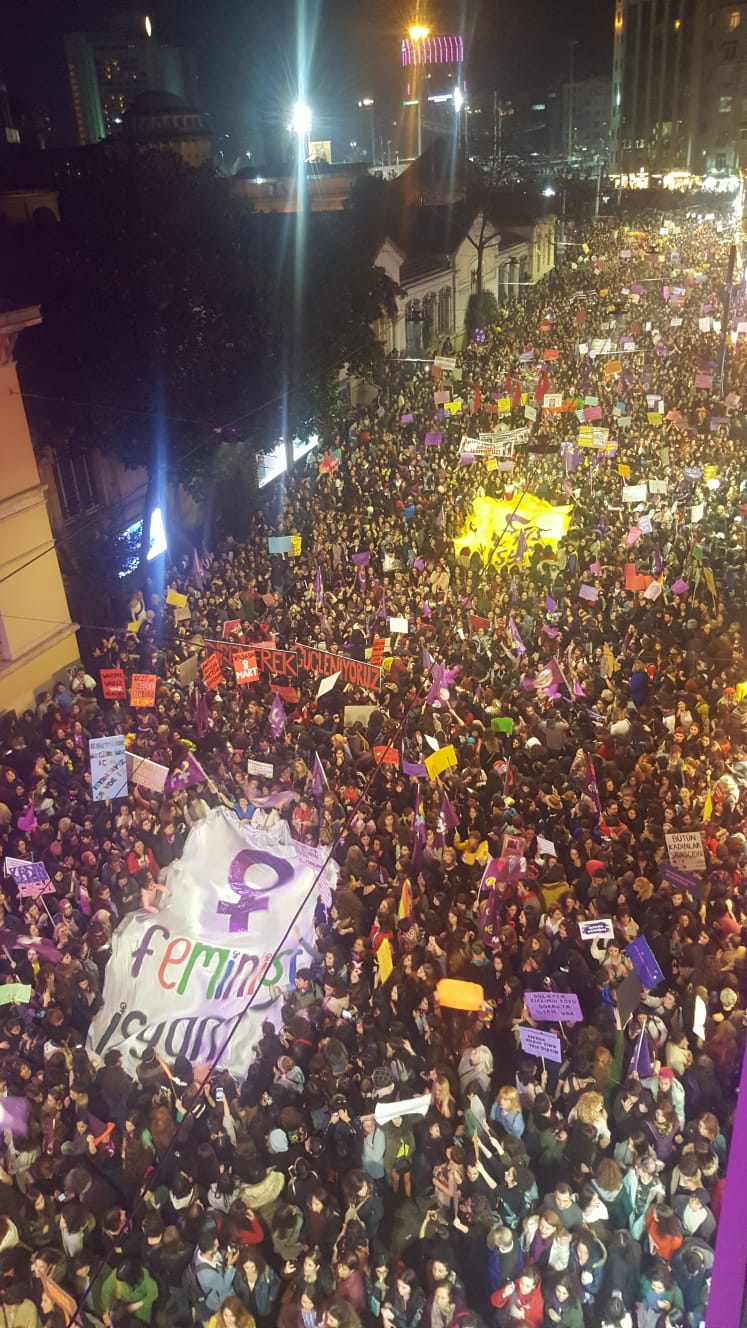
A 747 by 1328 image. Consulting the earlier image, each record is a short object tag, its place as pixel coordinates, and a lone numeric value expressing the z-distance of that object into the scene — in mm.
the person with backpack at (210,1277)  5594
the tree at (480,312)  42219
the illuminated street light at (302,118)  51444
